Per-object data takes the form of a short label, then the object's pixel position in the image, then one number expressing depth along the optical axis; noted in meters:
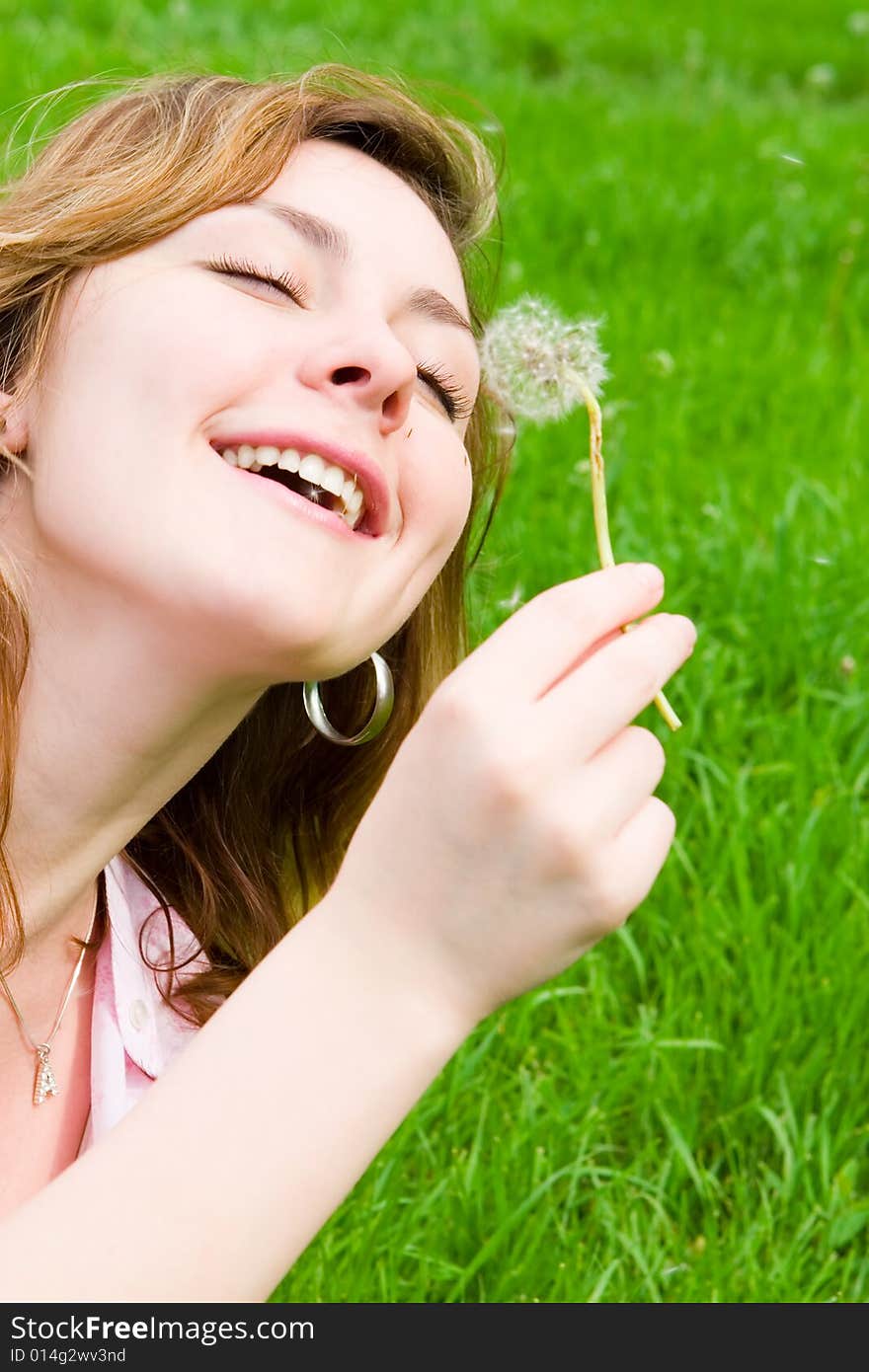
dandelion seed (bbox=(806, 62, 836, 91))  4.67
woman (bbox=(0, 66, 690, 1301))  1.44
